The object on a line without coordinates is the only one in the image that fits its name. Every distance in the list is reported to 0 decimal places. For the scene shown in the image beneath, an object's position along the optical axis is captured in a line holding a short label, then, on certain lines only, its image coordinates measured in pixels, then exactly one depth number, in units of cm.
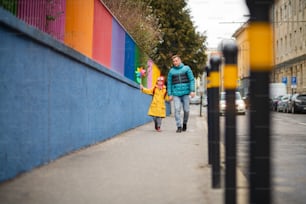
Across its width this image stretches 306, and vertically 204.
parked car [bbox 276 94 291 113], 3266
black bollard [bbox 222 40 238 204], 247
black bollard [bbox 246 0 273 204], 182
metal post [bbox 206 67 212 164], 464
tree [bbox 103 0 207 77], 3466
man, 1017
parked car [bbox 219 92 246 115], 2516
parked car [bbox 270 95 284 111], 3719
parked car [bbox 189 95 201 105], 7196
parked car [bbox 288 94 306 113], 2977
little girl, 1119
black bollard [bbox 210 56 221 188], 383
